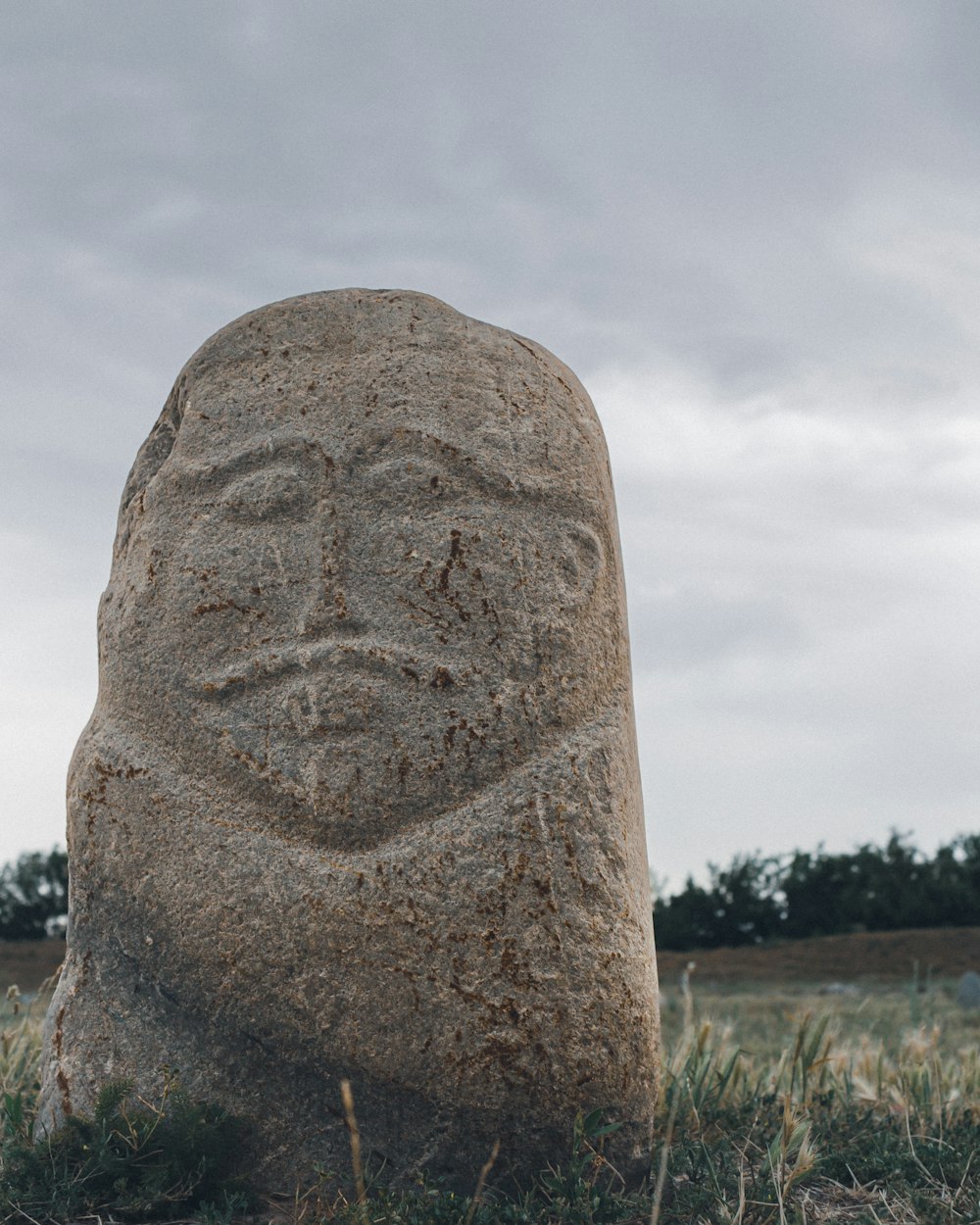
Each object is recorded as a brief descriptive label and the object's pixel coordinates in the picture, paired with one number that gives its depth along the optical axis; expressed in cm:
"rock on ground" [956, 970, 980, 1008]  1525
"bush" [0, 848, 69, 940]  1778
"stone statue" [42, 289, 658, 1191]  354
